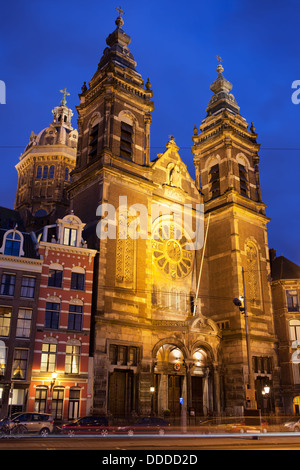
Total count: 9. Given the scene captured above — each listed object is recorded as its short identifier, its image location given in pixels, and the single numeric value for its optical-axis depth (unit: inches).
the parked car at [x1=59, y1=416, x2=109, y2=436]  1015.7
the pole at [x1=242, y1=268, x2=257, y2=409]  1128.8
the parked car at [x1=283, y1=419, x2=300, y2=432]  1281.9
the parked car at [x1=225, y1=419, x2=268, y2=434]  969.5
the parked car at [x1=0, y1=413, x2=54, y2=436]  960.3
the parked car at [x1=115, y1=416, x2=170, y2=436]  1100.4
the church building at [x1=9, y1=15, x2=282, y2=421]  1462.8
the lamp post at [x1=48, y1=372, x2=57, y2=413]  1240.2
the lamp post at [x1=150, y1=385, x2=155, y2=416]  1453.0
